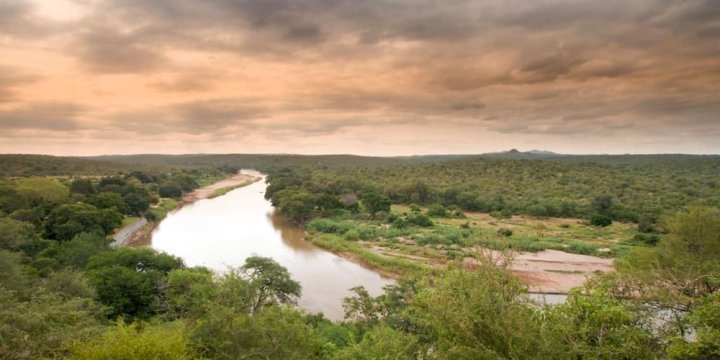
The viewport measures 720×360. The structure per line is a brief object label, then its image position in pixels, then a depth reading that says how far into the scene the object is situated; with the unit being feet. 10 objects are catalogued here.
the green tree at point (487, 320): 31.63
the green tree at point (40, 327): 40.83
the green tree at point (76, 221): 134.00
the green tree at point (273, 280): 84.74
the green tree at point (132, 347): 35.27
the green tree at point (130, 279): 78.02
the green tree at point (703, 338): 30.48
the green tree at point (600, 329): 32.67
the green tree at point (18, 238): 107.96
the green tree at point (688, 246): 86.47
